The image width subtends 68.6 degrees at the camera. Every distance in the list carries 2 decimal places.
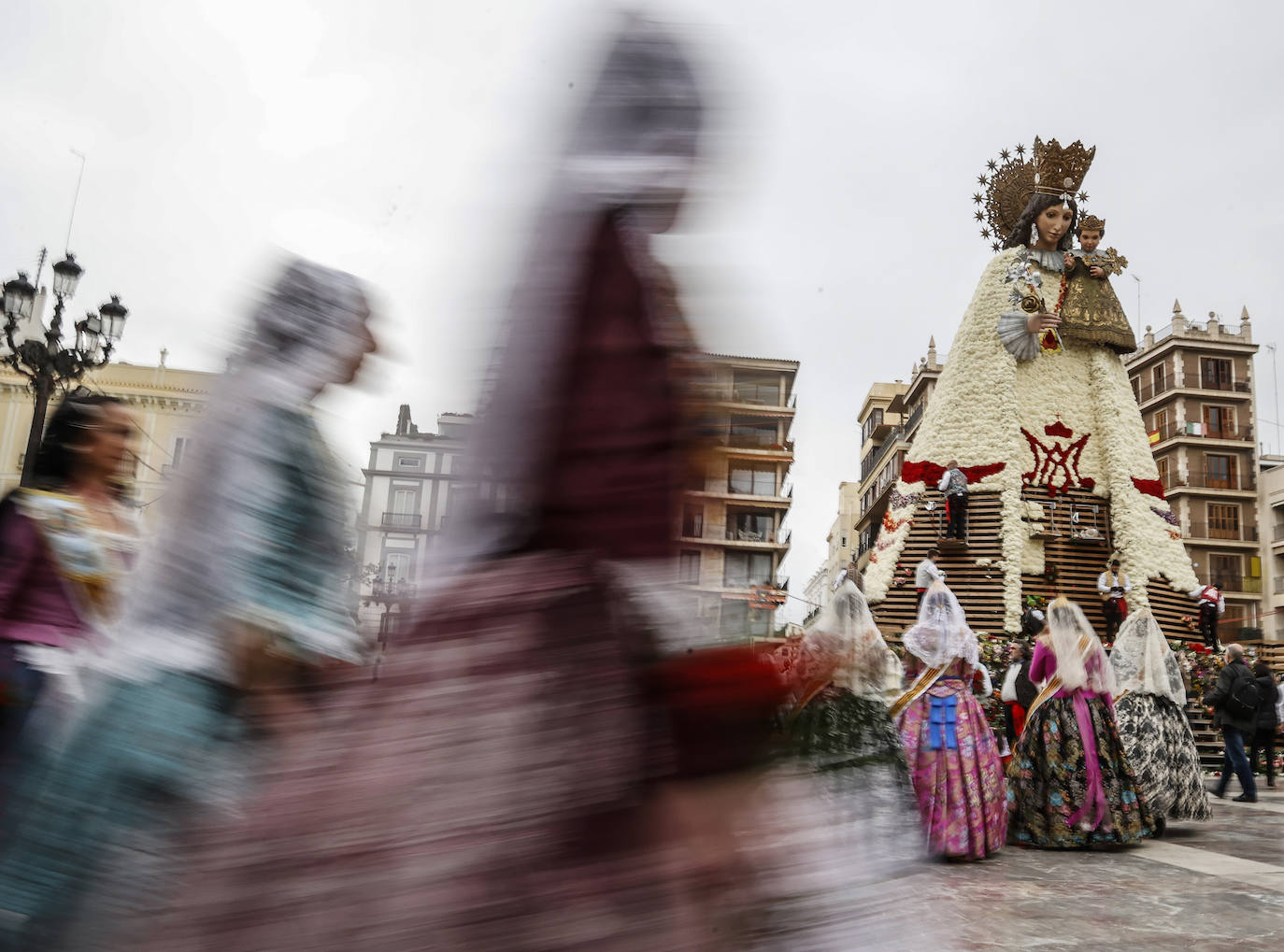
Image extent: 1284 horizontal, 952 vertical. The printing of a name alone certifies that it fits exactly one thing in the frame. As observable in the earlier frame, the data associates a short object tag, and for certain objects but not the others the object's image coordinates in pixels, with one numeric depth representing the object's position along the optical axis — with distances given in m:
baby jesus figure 16.12
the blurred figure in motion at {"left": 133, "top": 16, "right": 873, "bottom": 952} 0.71
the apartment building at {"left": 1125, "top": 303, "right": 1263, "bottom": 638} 45.94
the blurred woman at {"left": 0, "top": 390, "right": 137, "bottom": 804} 2.22
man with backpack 10.52
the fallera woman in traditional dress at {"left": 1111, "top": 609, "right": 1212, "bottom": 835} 7.82
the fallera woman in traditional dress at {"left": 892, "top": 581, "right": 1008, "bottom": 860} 6.20
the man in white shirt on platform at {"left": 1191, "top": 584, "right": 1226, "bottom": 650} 15.84
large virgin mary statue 15.57
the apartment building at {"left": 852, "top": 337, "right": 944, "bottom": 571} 43.66
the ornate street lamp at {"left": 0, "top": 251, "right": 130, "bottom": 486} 8.45
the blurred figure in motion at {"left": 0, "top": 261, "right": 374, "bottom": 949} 1.16
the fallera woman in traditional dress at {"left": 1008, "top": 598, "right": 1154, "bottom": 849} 6.79
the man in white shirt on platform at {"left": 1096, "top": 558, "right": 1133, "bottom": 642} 15.27
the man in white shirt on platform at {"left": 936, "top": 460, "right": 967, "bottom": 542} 15.41
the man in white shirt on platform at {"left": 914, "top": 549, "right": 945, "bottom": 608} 7.06
